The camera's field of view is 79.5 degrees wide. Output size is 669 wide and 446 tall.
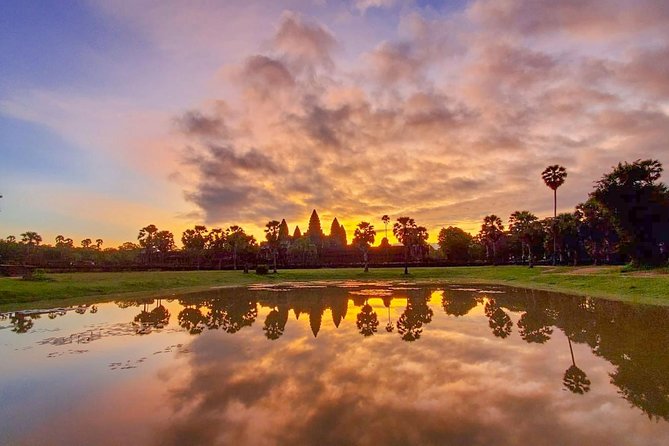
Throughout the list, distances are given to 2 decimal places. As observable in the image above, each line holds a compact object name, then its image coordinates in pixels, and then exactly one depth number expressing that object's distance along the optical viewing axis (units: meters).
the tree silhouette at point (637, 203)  44.16
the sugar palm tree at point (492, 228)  94.41
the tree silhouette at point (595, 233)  66.62
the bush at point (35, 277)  37.62
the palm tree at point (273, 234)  79.06
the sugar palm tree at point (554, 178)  71.69
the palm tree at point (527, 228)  77.38
